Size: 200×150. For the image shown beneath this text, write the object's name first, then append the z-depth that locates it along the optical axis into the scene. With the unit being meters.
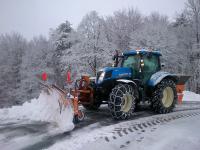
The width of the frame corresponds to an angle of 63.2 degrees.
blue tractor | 4.61
